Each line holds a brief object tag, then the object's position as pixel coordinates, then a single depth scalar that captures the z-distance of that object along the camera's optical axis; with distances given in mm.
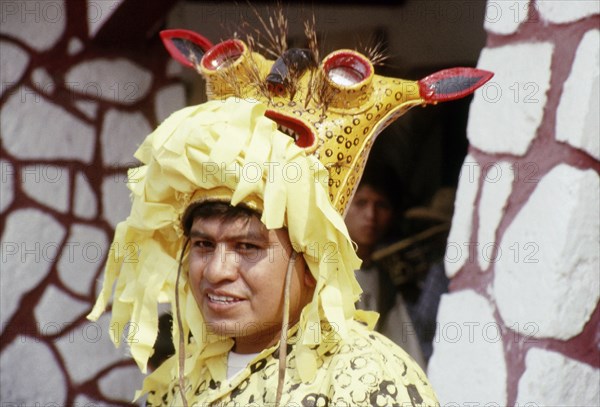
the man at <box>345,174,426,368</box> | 8070
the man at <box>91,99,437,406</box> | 4445
